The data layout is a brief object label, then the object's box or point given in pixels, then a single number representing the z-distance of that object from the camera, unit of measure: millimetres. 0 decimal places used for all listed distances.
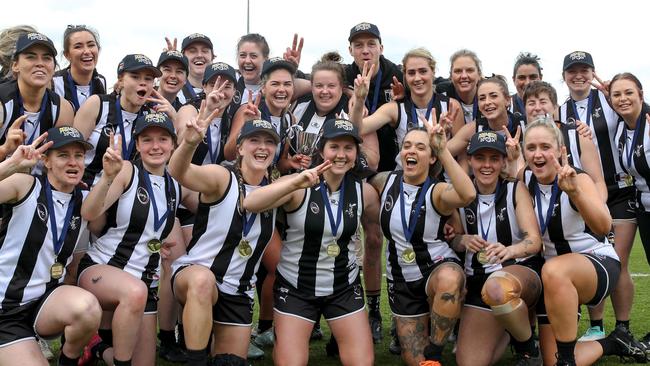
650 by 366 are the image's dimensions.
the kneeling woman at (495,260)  5750
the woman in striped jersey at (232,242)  5707
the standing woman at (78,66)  6613
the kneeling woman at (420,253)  5938
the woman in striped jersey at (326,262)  5945
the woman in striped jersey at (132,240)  5395
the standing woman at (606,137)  7102
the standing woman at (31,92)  5816
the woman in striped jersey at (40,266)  5113
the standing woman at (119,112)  6164
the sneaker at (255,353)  6525
